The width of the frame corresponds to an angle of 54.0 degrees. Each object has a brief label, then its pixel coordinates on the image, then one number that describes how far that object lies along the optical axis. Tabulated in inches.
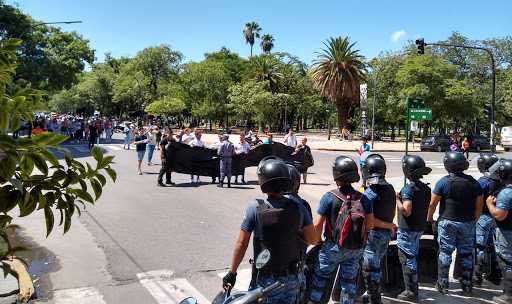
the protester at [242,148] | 622.5
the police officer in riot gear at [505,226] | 214.8
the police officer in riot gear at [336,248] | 175.5
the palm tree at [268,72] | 2512.3
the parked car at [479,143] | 1609.3
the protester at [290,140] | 726.5
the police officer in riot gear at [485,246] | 245.0
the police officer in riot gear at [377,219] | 199.3
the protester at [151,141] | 714.2
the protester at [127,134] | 1077.8
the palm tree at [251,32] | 3533.5
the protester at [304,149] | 630.3
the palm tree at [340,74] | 2000.5
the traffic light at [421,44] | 1061.8
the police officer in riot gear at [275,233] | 138.3
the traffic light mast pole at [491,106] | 1062.5
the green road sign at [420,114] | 585.0
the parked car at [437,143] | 1478.8
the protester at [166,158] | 567.8
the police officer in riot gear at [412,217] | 215.2
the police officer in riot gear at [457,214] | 221.5
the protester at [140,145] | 653.3
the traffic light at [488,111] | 1098.1
